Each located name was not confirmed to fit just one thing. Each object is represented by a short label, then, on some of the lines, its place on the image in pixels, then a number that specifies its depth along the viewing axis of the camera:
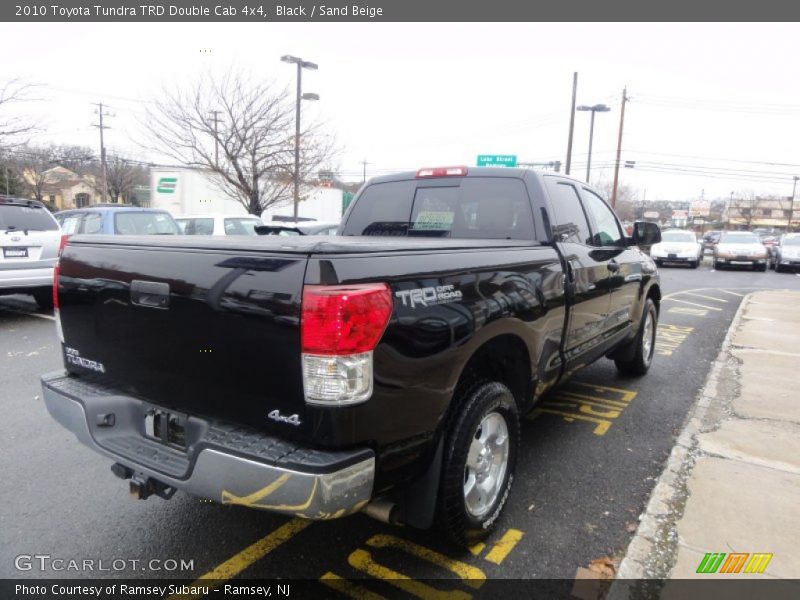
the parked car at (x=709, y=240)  36.12
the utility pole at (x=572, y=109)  25.89
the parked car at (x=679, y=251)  21.83
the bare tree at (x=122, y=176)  53.47
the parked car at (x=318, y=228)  11.18
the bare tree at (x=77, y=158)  53.16
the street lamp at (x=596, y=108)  29.64
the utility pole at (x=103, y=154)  43.41
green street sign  26.11
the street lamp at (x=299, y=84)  18.56
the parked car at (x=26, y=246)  7.84
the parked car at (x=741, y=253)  21.55
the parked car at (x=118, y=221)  9.70
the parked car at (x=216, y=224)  11.20
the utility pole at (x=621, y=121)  33.28
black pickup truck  2.01
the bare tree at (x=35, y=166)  43.81
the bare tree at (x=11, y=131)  15.98
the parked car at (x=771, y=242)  27.26
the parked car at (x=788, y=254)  21.47
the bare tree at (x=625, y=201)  72.69
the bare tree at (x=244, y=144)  19.45
